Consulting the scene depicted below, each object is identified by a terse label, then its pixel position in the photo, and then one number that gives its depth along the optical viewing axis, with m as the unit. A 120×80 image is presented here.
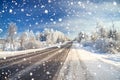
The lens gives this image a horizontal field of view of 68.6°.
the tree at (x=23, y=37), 27.26
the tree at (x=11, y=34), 22.94
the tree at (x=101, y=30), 27.03
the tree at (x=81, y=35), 51.03
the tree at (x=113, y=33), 22.30
